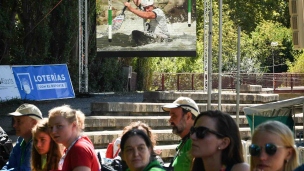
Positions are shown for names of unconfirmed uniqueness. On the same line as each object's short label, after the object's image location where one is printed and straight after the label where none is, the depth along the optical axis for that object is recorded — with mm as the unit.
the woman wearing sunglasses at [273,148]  5599
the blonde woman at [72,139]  7818
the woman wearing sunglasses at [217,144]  6198
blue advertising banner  29250
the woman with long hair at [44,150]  8781
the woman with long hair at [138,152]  6922
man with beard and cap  8667
